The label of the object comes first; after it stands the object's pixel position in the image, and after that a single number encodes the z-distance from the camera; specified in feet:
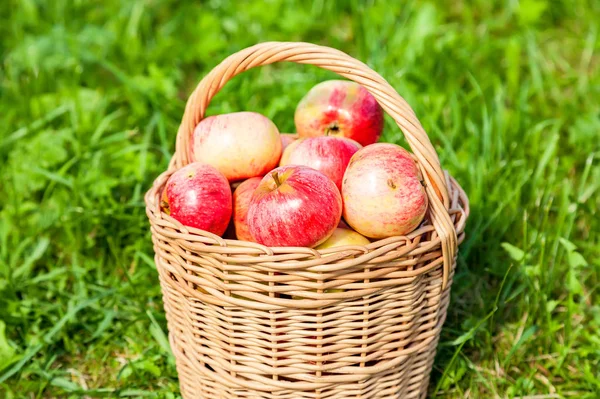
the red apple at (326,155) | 3.90
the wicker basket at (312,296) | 3.62
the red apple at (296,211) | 3.67
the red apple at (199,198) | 3.79
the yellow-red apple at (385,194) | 3.70
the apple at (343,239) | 3.76
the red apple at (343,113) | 4.10
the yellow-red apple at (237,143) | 3.95
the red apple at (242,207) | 3.87
